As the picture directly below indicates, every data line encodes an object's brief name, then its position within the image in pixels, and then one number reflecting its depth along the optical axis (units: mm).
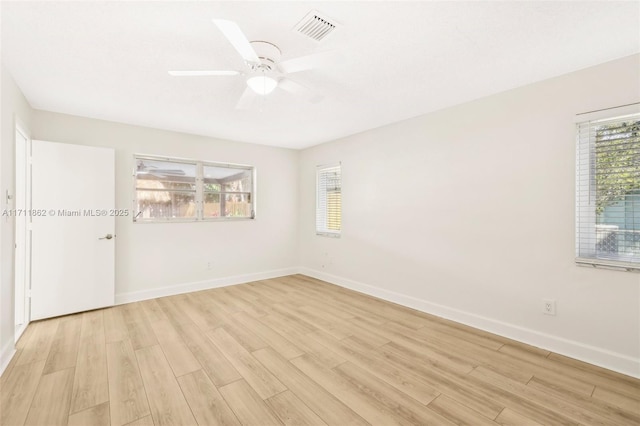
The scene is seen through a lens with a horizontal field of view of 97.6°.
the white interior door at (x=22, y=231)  3158
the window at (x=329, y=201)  5030
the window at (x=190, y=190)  4227
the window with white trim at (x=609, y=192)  2264
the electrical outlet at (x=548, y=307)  2623
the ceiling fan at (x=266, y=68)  1832
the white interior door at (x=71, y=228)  3361
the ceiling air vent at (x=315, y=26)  1800
